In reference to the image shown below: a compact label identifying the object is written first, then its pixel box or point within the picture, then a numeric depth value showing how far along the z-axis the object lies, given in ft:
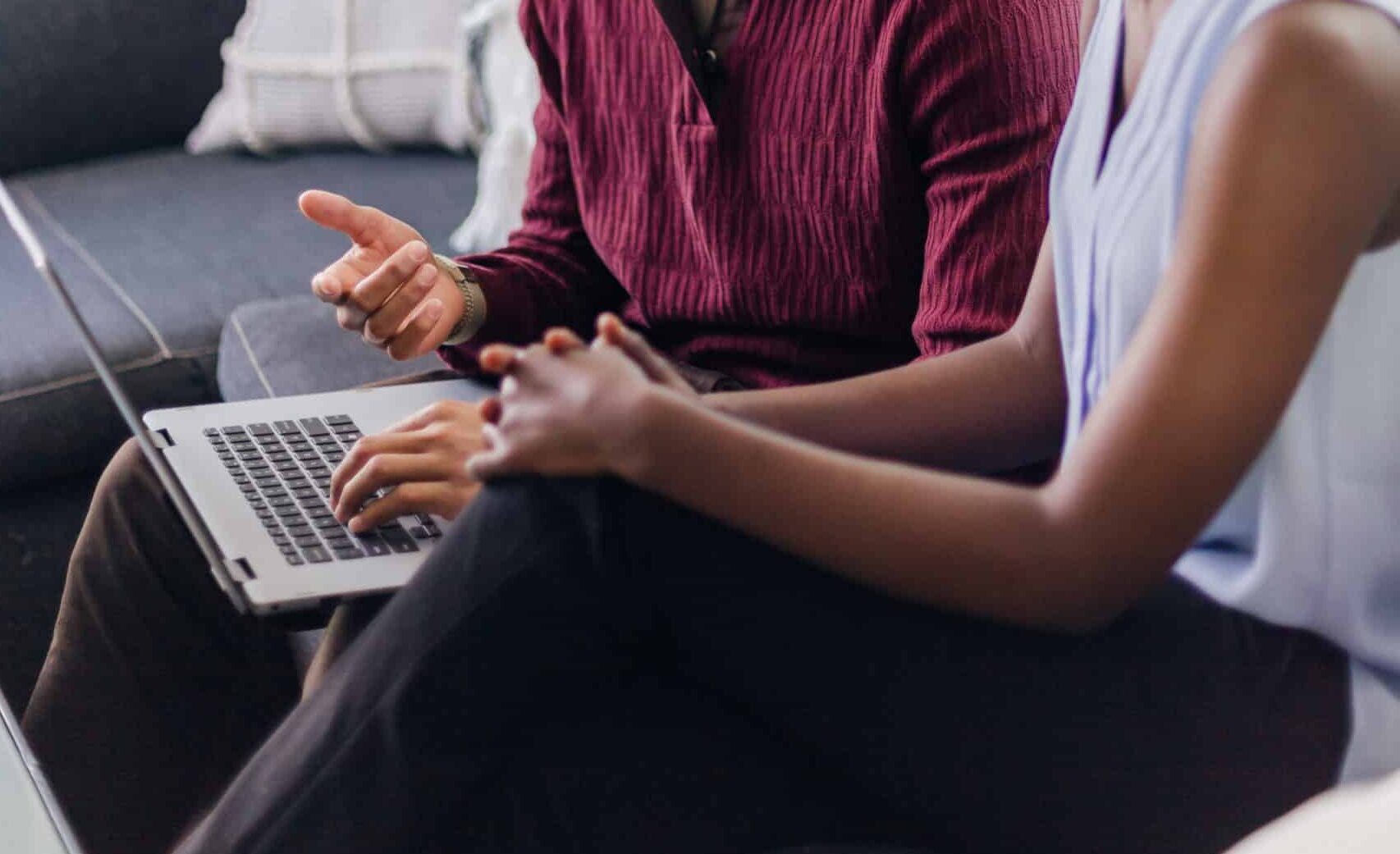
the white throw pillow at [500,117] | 10.34
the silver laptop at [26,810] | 6.85
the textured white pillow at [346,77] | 11.25
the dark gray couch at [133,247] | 7.98
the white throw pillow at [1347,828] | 6.95
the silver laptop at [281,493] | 6.69
